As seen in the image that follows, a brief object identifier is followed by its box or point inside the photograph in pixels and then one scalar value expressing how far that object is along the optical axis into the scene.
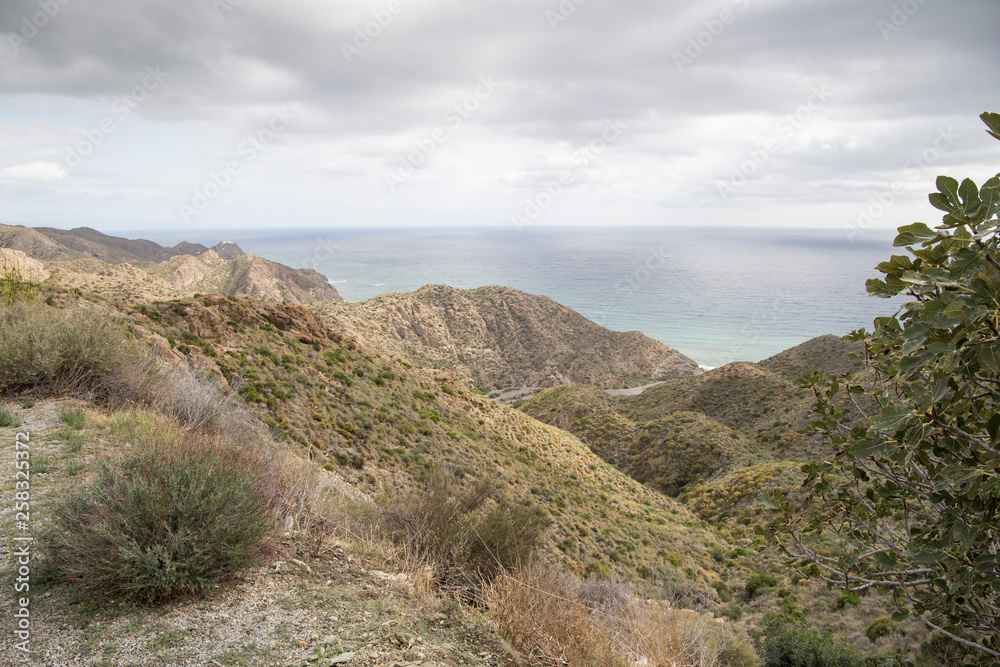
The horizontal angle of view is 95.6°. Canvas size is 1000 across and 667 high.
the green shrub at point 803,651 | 6.82
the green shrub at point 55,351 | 6.41
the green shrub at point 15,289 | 8.25
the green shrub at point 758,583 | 13.27
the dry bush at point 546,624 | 3.61
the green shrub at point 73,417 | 5.60
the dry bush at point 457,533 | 5.03
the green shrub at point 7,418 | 5.47
